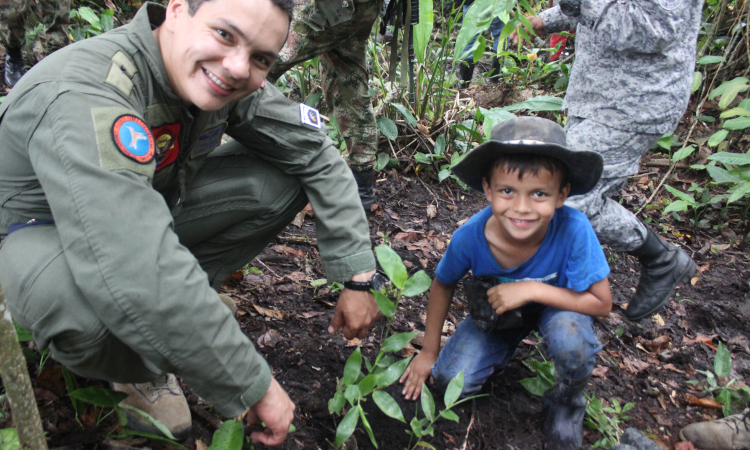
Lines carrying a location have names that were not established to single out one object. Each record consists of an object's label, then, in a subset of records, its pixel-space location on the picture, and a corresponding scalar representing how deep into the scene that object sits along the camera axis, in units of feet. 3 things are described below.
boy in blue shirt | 5.13
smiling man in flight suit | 3.67
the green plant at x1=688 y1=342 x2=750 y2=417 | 6.40
